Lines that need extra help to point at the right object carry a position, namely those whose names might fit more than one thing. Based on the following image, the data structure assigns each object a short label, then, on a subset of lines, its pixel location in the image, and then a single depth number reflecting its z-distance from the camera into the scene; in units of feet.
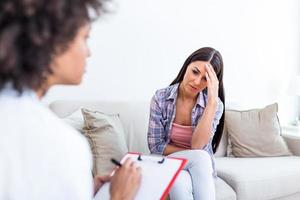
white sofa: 6.79
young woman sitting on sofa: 6.37
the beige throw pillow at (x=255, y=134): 8.45
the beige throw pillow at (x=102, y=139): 6.16
